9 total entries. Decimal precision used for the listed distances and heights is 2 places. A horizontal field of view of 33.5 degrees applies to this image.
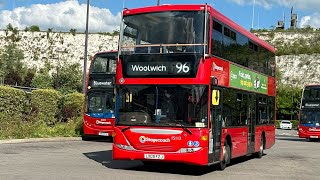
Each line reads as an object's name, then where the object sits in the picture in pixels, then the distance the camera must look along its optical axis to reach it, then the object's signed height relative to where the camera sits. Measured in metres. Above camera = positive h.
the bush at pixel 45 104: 29.17 +0.84
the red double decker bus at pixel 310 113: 37.22 +0.89
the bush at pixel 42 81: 66.19 +4.89
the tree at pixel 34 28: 97.62 +16.91
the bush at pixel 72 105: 31.09 +0.87
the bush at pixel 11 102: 26.48 +0.85
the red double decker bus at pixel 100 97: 25.77 +1.17
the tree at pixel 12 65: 72.69 +7.78
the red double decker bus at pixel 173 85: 13.25 +0.95
